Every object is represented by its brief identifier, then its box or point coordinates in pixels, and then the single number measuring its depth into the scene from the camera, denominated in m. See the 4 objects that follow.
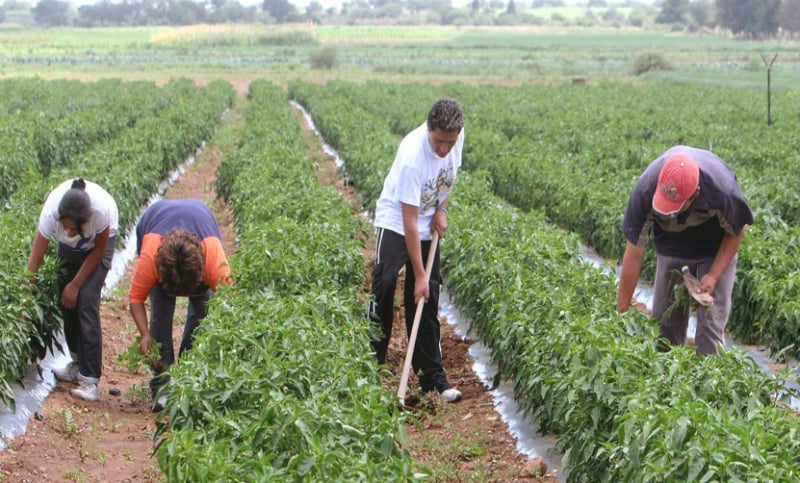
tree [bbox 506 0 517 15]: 181.75
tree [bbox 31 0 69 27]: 170.88
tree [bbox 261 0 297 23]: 168.88
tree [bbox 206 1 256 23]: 158.12
